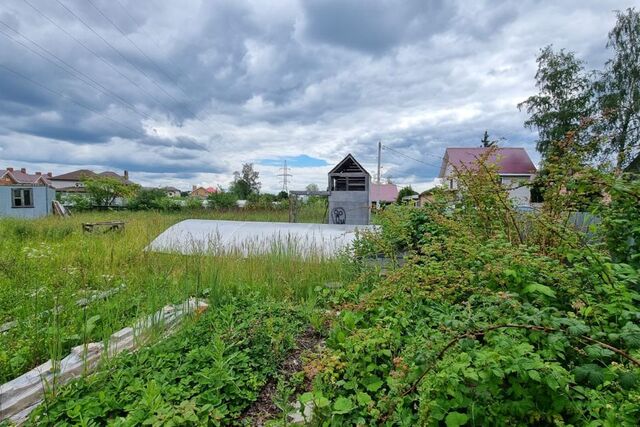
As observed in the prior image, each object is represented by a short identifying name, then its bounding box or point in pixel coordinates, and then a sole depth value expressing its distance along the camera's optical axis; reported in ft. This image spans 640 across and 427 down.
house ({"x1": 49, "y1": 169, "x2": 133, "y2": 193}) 167.22
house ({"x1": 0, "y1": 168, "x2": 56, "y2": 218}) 57.98
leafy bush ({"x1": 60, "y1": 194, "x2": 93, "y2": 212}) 63.96
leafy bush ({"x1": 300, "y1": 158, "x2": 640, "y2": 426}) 3.35
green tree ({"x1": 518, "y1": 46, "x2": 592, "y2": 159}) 43.60
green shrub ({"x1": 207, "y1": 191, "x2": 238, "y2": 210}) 58.53
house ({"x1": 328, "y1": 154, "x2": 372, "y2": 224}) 35.68
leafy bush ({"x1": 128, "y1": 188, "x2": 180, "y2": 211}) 60.18
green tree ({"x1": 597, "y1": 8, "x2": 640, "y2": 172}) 39.11
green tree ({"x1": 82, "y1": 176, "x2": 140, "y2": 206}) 68.30
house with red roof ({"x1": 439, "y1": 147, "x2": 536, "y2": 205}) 62.85
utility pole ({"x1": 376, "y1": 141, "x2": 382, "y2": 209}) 84.23
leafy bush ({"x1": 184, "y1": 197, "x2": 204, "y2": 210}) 58.55
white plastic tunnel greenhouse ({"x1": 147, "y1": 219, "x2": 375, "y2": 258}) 15.74
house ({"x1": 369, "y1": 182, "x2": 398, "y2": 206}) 134.05
